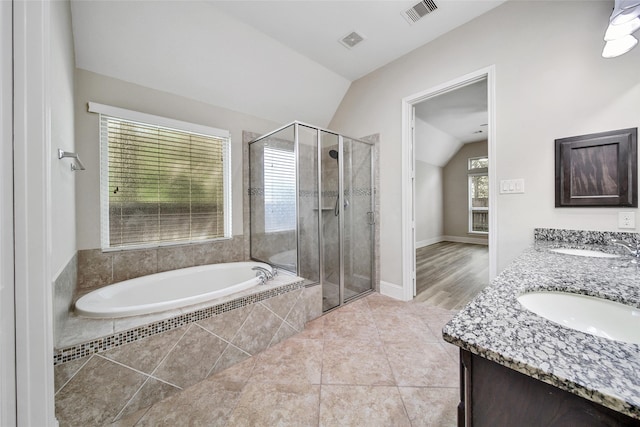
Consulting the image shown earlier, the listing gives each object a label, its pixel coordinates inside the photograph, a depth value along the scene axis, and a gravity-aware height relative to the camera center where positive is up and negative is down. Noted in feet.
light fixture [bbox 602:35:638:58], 4.16 +3.00
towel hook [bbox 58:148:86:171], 4.18 +1.15
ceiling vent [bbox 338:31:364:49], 7.41 +5.66
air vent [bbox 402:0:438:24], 6.29 +5.62
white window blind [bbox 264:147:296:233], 7.80 +0.81
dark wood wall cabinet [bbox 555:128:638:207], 4.64 +0.83
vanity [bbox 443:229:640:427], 1.26 -0.94
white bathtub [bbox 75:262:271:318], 4.60 -1.95
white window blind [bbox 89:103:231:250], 6.51 +1.06
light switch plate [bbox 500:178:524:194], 5.98 +0.62
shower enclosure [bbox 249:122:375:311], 7.80 +0.18
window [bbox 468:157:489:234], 20.01 +1.24
